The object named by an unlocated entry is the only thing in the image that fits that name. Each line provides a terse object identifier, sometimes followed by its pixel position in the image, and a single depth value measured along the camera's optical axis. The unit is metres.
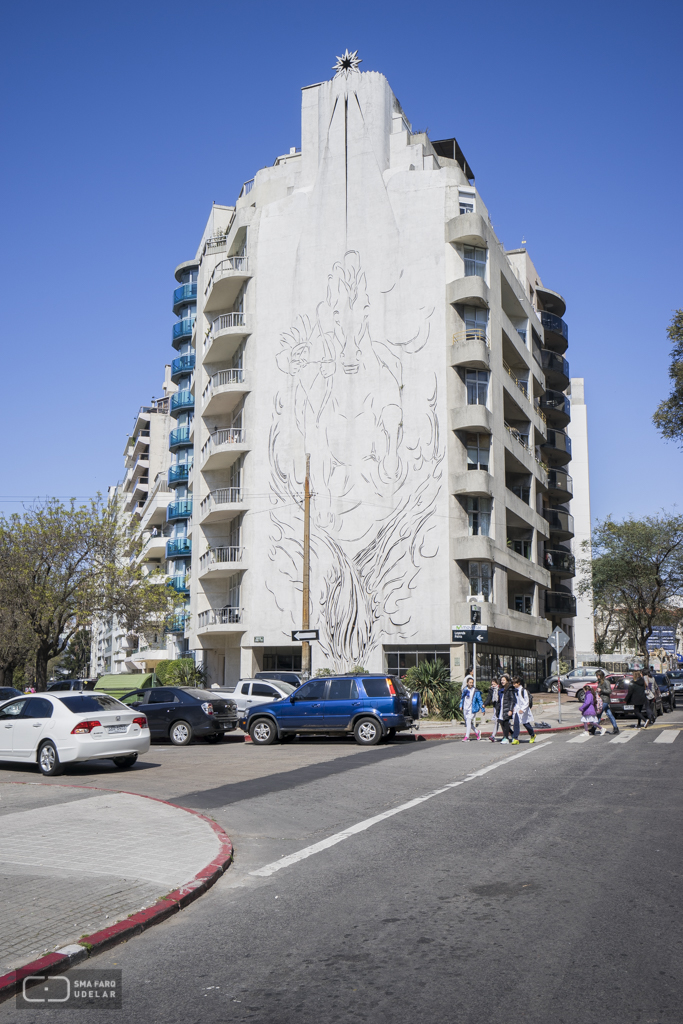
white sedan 16.25
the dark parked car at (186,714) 23.53
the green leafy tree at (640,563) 48.47
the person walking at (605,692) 25.07
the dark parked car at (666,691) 39.50
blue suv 22.14
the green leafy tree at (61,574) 38.12
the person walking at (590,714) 23.84
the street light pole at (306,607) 31.74
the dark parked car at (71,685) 41.18
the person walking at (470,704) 23.19
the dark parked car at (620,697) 30.20
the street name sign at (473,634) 28.34
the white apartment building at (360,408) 40.44
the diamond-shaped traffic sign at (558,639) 30.31
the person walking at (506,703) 21.97
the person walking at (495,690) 22.76
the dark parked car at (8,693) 31.52
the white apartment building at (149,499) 72.81
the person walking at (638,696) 25.84
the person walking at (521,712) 22.27
